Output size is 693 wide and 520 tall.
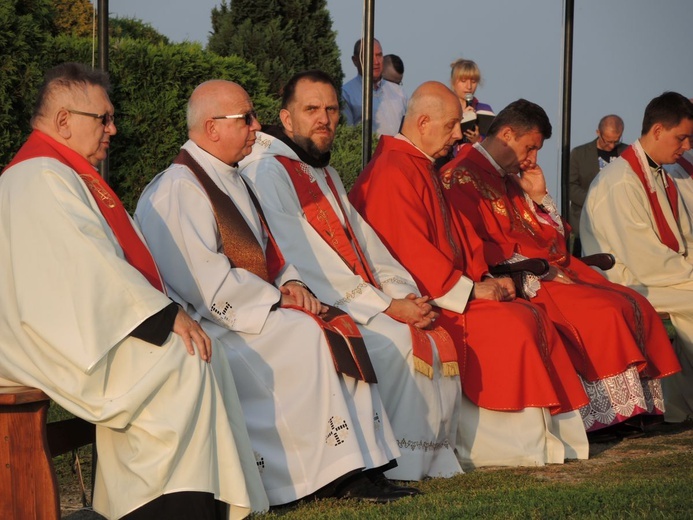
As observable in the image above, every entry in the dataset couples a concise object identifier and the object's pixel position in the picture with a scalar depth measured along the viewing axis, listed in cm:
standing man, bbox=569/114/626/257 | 1361
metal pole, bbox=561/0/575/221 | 1020
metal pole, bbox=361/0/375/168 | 858
